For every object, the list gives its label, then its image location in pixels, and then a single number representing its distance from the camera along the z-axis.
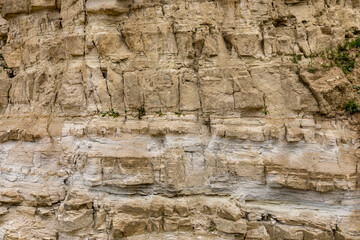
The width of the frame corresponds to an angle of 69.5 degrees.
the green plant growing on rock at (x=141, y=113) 6.09
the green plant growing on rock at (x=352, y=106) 5.79
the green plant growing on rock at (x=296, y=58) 6.00
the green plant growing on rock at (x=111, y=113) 6.12
